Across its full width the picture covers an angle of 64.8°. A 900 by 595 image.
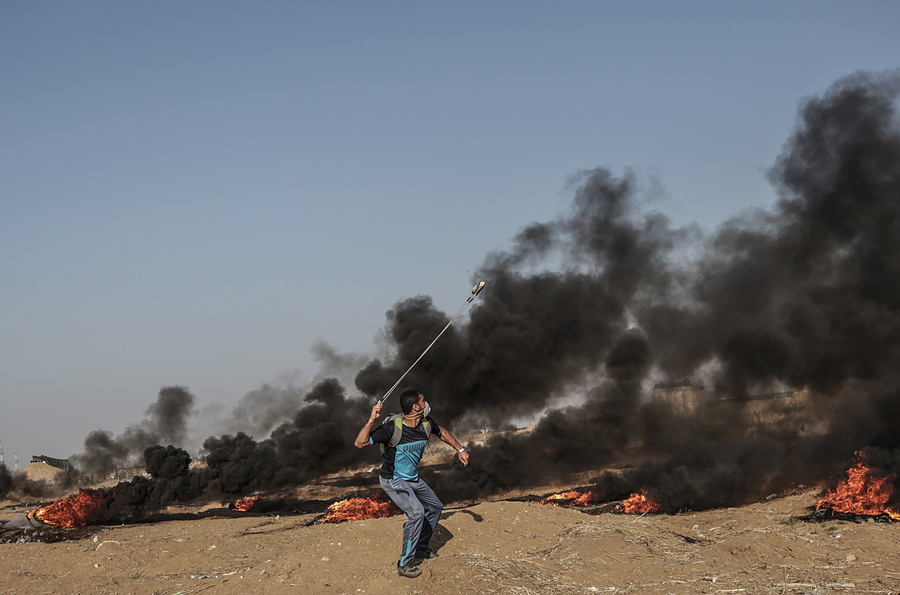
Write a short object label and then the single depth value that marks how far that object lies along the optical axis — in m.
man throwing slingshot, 9.80
